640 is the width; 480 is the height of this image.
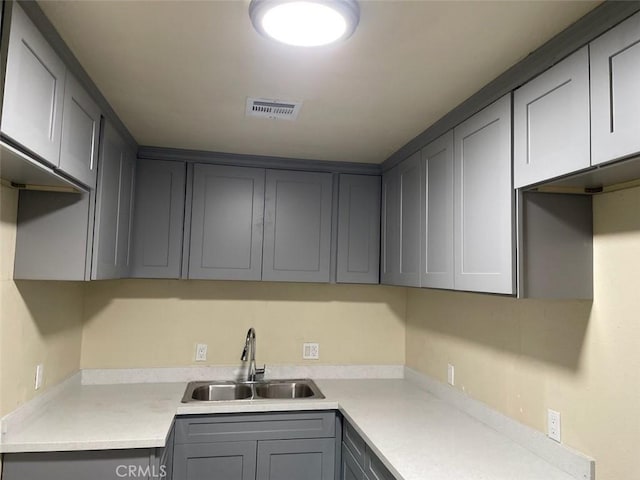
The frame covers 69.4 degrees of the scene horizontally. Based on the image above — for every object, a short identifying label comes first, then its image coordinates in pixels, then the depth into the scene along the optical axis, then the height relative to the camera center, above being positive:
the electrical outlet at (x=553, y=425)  1.73 -0.54
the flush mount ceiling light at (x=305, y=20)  1.25 +0.72
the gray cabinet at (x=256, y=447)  2.38 -0.92
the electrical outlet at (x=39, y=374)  2.16 -0.51
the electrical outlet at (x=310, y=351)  3.15 -0.52
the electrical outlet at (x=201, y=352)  3.01 -0.52
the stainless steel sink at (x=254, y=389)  2.88 -0.74
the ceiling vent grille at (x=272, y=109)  2.02 +0.74
